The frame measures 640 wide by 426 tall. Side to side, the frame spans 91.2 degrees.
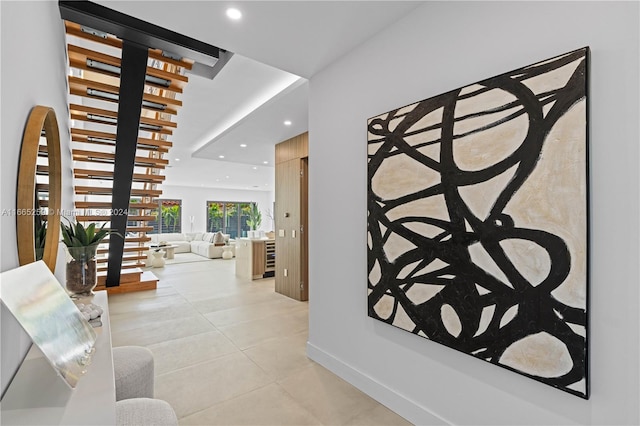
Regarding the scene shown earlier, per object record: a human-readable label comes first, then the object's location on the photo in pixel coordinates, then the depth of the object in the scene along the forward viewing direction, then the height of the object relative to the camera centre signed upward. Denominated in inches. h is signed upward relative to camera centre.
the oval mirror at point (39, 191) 45.3 +3.2
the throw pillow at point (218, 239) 405.1 -36.5
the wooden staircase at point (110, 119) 109.5 +40.3
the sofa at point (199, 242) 392.2 -44.3
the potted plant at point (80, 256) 71.1 -10.5
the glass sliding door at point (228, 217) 557.6 -11.4
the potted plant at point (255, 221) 433.6 -14.7
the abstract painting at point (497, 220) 50.4 -1.5
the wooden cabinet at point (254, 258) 251.6 -38.8
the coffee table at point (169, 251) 387.2 -50.8
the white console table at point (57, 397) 31.1 -20.7
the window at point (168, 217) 511.8 -10.4
